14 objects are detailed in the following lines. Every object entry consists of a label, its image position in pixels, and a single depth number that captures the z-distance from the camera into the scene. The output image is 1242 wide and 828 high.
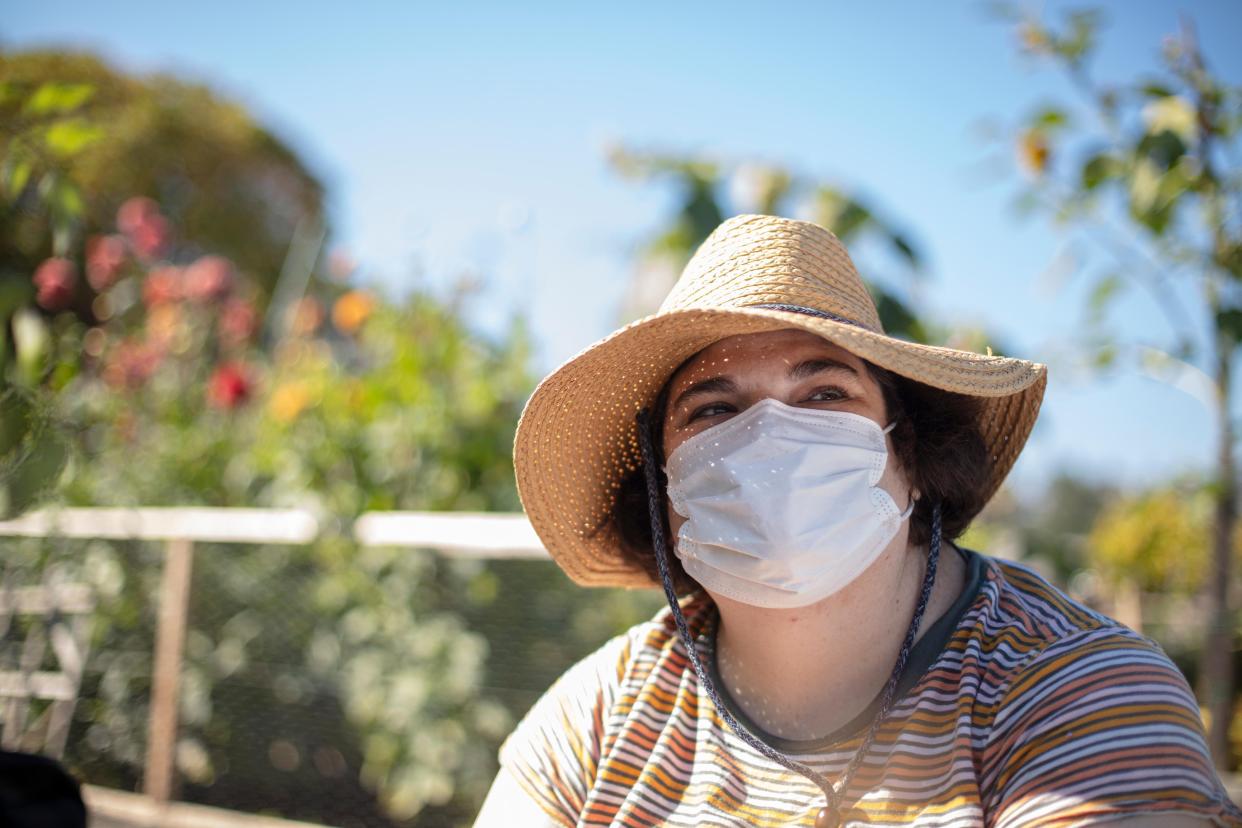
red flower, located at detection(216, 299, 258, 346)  4.94
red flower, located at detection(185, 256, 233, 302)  4.85
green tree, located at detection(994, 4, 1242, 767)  2.15
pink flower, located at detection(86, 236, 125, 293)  4.54
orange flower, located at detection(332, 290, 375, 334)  4.37
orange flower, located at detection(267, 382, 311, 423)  3.98
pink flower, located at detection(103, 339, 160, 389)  4.55
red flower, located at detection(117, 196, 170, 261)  4.82
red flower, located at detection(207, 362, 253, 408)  4.16
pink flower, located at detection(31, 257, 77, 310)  2.64
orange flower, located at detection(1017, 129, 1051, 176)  2.47
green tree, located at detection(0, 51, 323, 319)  14.99
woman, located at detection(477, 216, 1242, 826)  1.19
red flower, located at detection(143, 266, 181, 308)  4.84
